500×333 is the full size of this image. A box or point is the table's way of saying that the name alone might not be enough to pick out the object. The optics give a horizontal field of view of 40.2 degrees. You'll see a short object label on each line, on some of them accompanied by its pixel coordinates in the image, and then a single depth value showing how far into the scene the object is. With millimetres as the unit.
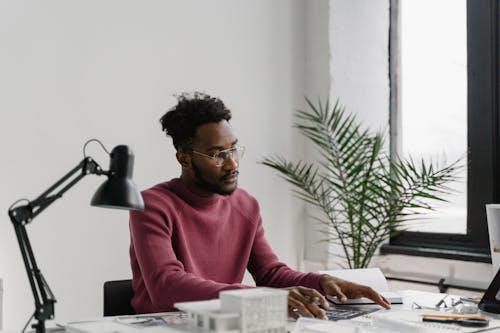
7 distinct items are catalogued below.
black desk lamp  1417
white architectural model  1377
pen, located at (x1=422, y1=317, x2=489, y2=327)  1773
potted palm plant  3492
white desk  1615
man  2049
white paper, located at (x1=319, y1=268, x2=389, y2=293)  2238
